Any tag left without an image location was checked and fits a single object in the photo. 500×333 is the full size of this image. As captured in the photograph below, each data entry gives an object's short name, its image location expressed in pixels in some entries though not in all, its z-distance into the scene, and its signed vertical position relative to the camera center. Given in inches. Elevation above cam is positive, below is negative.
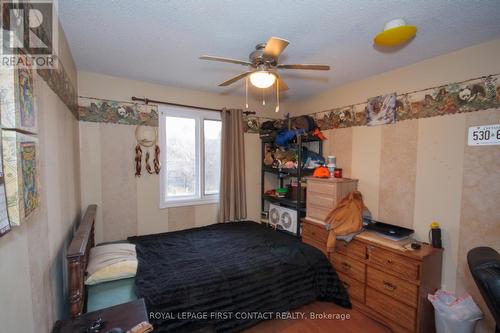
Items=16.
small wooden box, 101.0 -16.8
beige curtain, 128.0 -5.8
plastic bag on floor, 66.6 -46.2
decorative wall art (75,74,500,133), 72.5 +20.3
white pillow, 64.4 -32.6
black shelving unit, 118.3 -10.2
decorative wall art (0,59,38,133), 30.7 +8.1
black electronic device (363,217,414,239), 84.3 -28.2
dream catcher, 108.7 +4.8
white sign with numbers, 69.3 +7.3
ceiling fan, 61.2 +25.8
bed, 62.7 -39.2
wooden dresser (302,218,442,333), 73.2 -43.2
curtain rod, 108.5 +26.4
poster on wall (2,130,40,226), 31.0 -3.0
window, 117.6 -0.2
